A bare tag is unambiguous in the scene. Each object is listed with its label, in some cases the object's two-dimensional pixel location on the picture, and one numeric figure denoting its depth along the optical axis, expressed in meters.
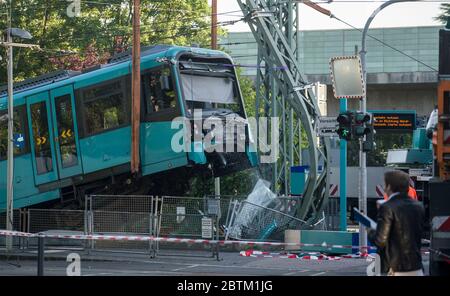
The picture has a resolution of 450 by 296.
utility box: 27.02
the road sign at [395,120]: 32.41
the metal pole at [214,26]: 30.42
